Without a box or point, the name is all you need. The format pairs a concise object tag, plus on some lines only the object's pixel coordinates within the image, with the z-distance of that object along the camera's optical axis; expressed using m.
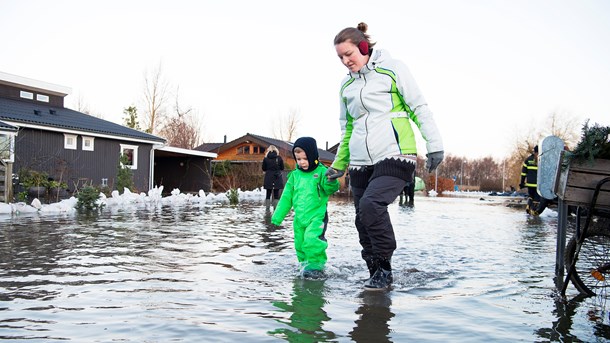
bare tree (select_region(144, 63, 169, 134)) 49.03
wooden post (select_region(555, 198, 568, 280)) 4.31
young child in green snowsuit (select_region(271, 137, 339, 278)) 4.87
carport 33.84
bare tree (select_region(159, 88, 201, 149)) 50.72
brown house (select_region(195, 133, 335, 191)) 45.06
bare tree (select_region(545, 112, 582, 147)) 51.98
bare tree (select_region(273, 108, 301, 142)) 62.78
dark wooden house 21.30
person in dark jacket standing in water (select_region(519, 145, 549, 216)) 14.05
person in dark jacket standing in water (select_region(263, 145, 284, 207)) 16.45
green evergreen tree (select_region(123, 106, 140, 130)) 43.75
